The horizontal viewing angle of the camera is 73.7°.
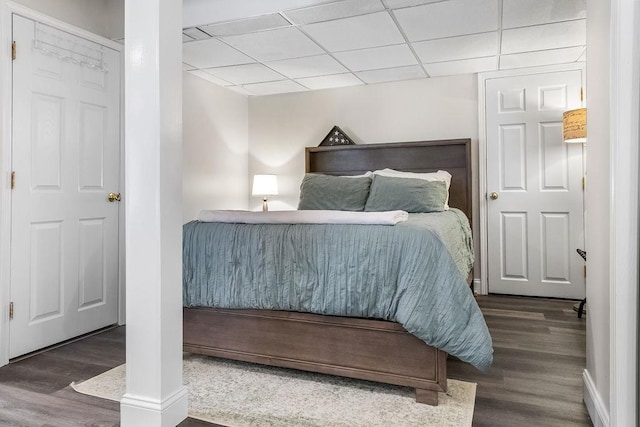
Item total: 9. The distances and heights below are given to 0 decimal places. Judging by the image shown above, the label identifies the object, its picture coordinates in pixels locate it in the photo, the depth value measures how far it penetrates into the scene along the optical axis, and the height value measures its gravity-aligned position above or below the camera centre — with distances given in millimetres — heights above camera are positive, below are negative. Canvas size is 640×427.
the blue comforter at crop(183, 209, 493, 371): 1852 -297
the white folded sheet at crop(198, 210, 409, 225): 2064 -19
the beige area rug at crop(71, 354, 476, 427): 1790 -859
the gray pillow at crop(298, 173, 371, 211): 3623 +176
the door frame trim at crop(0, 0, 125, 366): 2436 +272
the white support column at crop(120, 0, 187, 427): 1659 +19
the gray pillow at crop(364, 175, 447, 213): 3316 +139
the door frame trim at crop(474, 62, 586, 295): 4066 +306
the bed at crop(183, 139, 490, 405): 1923 -653
